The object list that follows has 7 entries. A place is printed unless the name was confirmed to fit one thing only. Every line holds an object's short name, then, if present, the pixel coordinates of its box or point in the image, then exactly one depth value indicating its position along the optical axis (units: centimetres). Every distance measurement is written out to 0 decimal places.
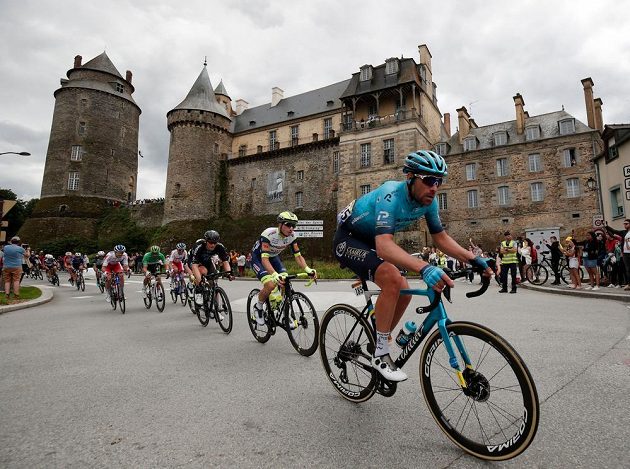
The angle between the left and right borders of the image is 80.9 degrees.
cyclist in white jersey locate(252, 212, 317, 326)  538
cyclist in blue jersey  266
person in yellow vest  1123
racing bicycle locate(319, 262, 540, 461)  208
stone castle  3111
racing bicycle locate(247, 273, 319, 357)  474
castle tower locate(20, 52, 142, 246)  4928
